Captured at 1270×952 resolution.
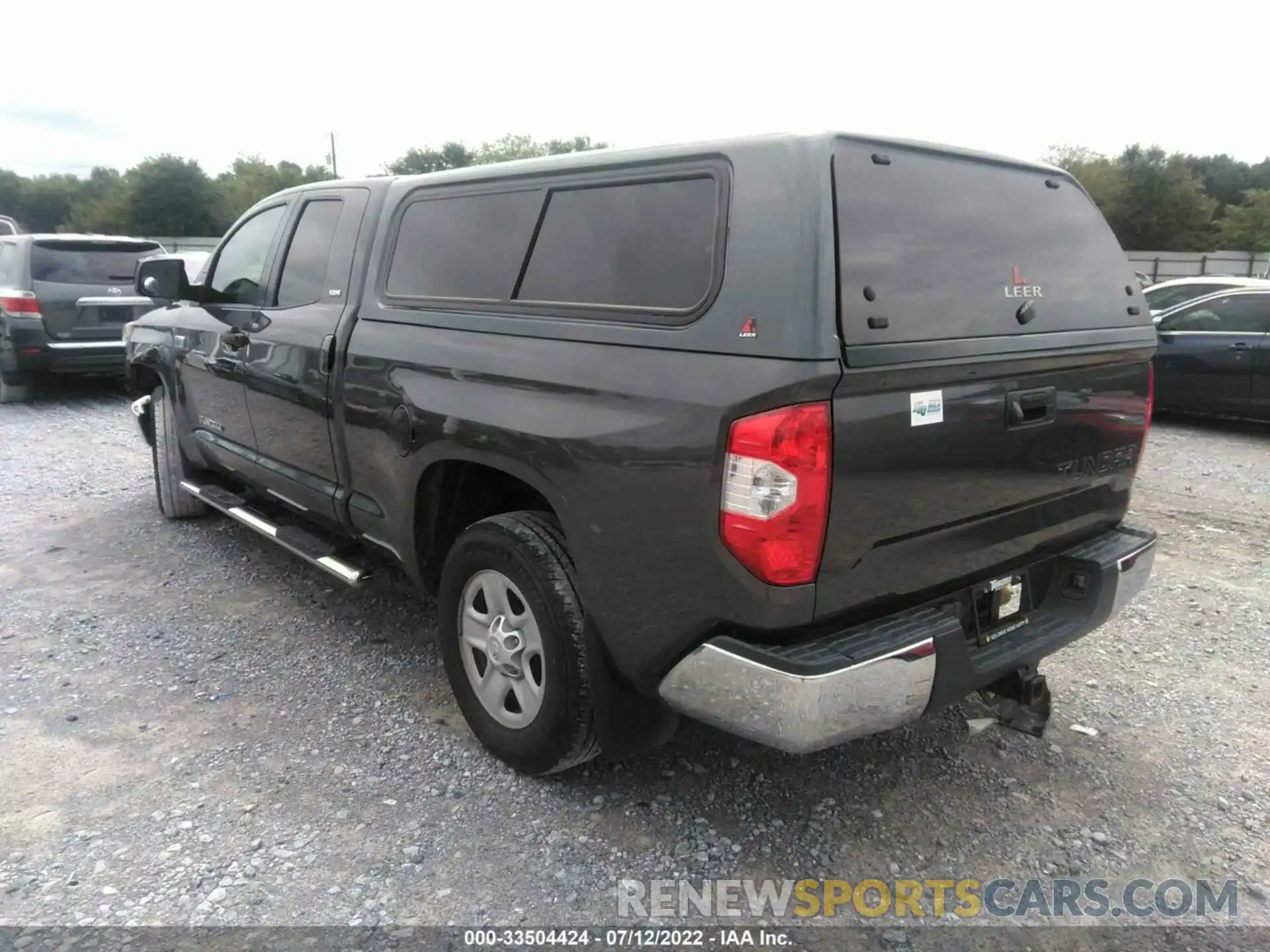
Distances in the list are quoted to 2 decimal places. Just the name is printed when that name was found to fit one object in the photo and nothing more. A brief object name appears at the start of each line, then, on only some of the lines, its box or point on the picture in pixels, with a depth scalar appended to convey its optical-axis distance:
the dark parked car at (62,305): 9.25
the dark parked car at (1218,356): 8.42
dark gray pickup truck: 2.20
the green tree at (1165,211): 51.66
